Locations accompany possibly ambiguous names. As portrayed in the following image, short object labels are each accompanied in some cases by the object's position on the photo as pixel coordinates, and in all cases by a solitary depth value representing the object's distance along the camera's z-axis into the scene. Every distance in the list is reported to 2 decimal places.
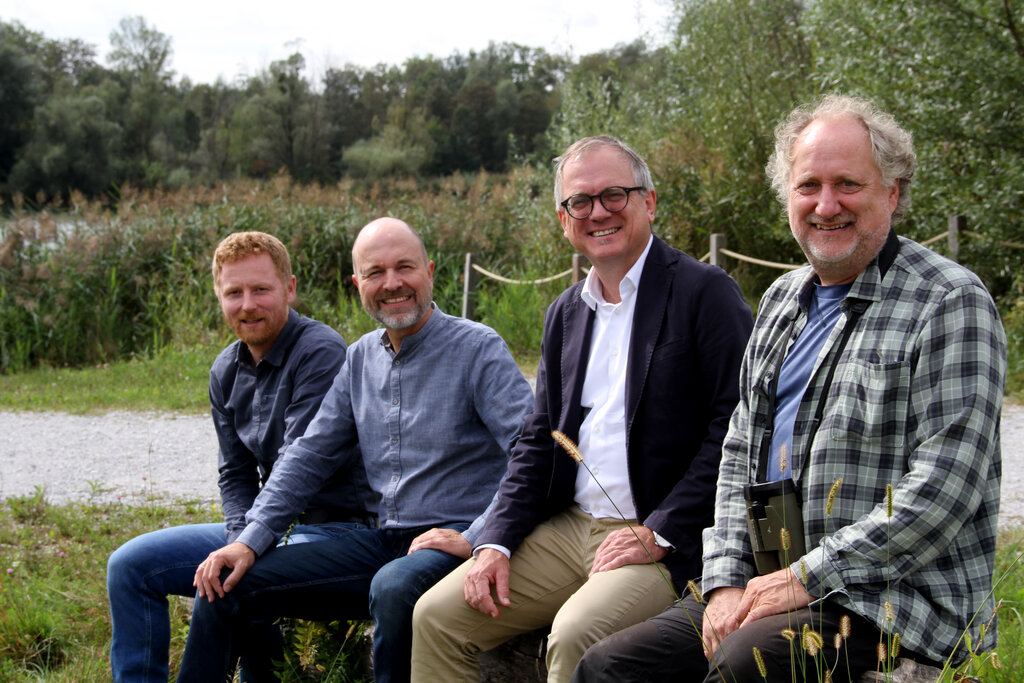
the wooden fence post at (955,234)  7.95
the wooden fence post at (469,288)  11.74
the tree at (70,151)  40.34
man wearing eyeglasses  2.54
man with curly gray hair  1.96
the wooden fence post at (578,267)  9.51
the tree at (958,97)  8.75
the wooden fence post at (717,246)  8.90
